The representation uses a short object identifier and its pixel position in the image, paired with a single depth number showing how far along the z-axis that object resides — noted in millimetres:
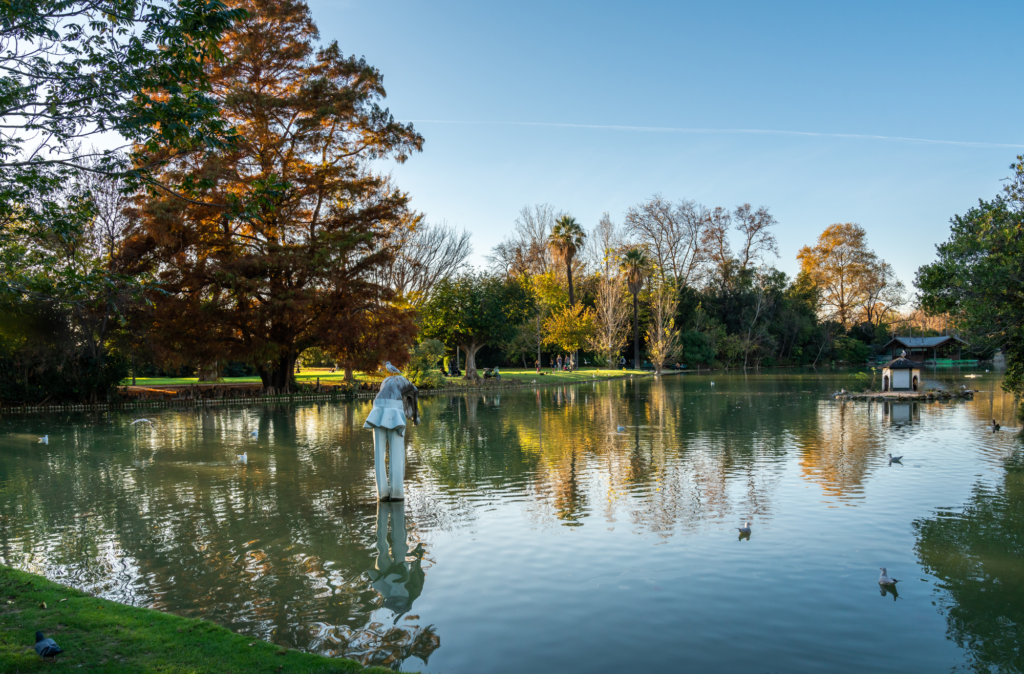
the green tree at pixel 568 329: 50625
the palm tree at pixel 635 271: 56000
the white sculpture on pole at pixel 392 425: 9766
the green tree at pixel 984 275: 13859
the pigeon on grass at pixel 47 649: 4402
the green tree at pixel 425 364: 33688
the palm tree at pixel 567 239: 54969
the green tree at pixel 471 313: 38469
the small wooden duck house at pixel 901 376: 27766
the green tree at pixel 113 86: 6504
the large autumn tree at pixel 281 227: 26438
